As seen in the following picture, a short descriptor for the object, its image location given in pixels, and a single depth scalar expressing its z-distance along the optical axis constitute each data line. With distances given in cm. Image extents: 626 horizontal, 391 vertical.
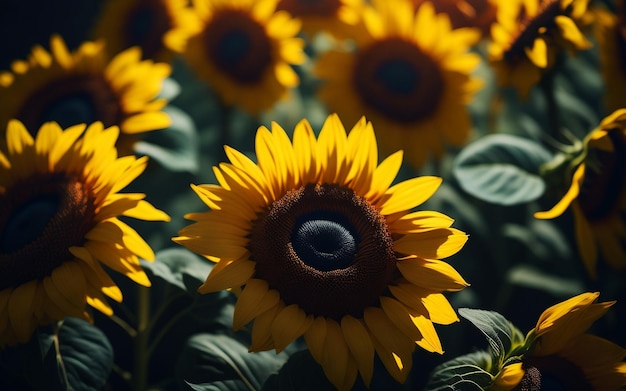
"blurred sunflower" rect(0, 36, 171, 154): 71
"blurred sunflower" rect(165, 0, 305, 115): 79
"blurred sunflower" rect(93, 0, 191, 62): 84
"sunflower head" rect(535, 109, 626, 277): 62
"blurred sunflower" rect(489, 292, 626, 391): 51
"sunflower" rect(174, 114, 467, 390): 51
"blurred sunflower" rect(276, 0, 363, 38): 82
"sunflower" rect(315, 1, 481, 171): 77
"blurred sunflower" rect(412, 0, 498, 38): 82
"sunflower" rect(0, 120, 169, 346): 54
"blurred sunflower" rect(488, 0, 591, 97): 65
